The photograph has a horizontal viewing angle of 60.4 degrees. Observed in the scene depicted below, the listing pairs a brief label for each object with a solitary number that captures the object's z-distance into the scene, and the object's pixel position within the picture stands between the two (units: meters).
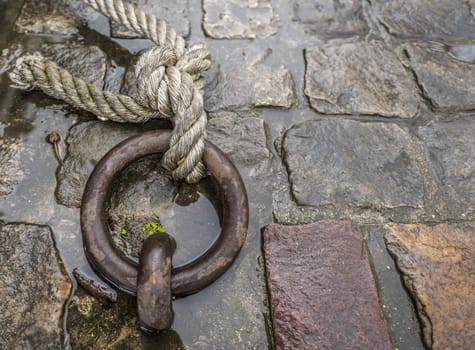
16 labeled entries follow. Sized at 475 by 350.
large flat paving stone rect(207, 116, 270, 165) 0.49
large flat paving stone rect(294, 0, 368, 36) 0.63
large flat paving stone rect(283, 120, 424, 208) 0.47
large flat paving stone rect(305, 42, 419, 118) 0.55
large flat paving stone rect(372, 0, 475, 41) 0.63
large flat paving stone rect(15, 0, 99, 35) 0.58
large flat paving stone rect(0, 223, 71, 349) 0.38
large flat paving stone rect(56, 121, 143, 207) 0.46
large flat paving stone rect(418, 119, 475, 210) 0.49
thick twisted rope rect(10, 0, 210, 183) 0.43
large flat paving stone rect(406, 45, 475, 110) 0.56
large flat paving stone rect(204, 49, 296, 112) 0.54
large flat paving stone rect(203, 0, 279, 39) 0.60
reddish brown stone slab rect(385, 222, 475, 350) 0.39
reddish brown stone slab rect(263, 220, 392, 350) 0.38
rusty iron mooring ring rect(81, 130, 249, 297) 0.39
